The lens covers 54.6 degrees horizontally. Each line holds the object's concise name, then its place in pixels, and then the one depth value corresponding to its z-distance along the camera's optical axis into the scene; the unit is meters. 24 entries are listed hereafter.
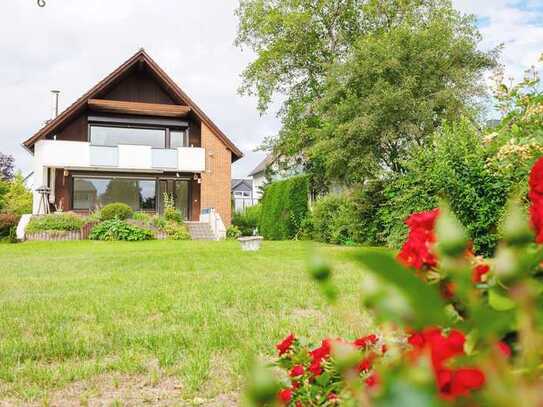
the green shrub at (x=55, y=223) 18.11
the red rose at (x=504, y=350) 0.73
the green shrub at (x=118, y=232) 18.08
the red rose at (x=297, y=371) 1.70
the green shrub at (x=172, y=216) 20.26
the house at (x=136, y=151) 20.84
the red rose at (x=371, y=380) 1.16
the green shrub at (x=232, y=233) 20.50
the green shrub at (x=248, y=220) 23.42
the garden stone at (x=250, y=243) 12.40
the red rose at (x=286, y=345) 1.78
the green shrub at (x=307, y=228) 17.71
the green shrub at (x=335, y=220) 14.33
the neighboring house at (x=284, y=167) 23.38
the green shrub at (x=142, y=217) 19.59
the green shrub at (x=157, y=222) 19.39
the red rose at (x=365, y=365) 1.36
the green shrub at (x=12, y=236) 17.52
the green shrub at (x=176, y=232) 18.91
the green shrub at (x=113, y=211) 19.47
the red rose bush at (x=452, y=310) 0.31
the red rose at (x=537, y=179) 1.04
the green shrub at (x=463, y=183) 8.82
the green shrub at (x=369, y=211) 13.49
